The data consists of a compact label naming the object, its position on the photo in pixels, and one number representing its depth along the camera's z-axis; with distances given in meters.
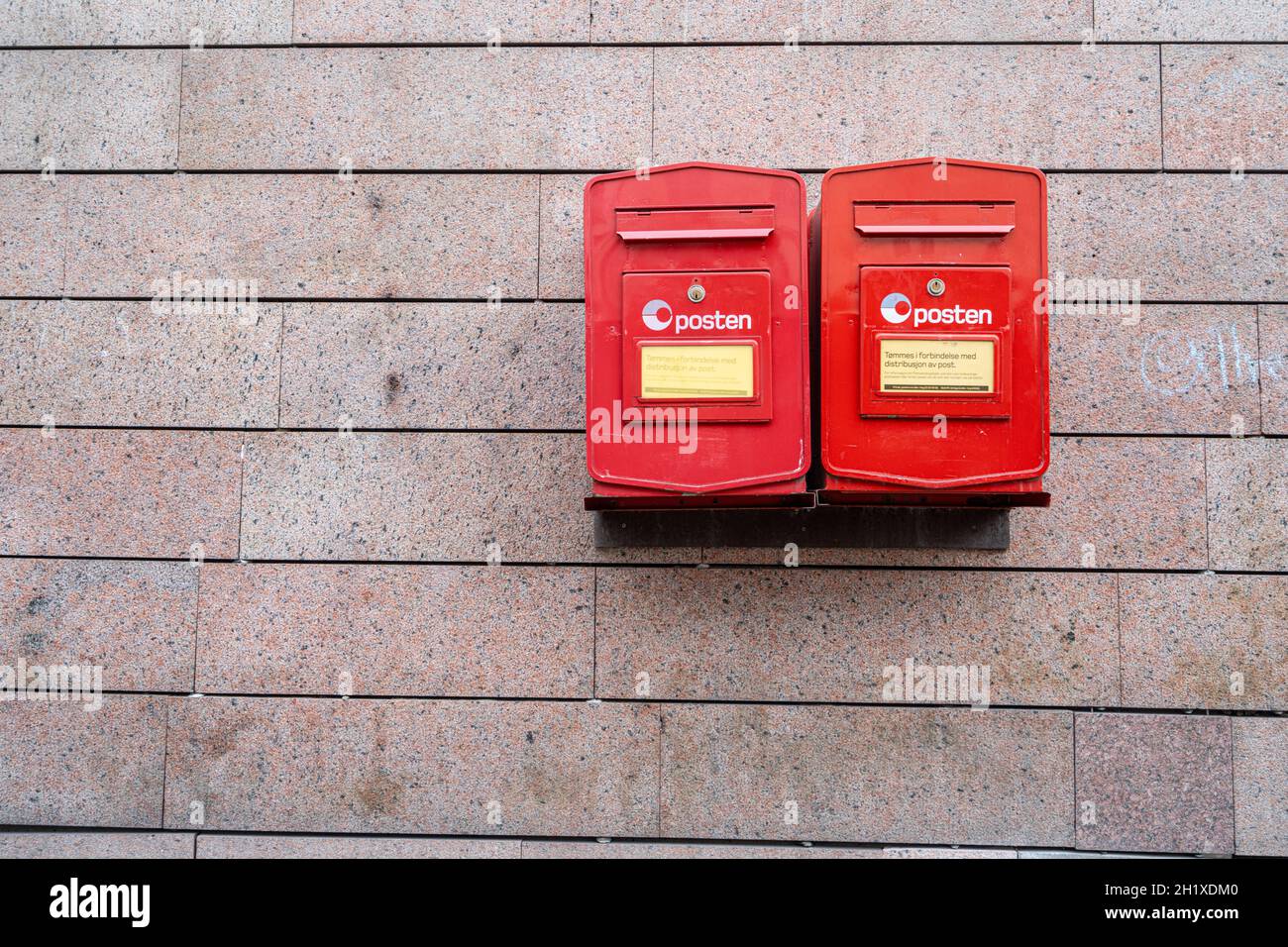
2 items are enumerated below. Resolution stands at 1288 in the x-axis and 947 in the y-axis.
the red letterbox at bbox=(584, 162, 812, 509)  3.20
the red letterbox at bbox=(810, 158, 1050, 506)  3.16
